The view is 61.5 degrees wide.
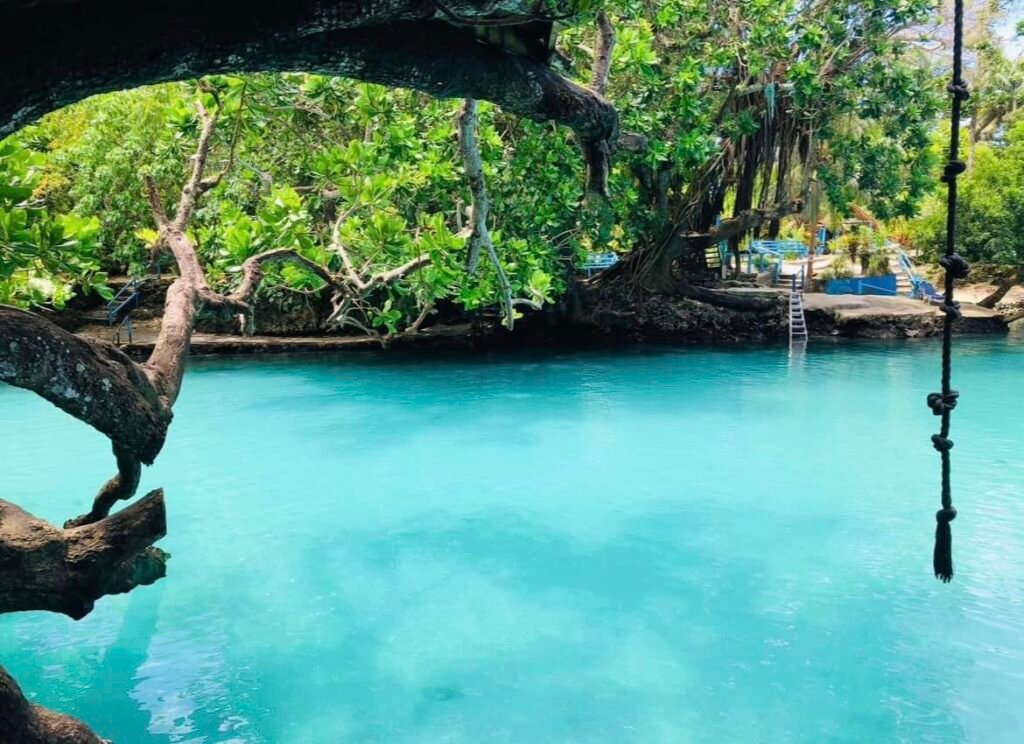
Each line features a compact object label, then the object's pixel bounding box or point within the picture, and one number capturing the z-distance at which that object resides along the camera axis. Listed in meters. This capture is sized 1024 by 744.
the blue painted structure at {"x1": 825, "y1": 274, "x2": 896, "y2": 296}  22.03
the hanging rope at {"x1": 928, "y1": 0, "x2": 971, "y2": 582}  3.46
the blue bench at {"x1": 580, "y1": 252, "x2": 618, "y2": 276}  20.53
